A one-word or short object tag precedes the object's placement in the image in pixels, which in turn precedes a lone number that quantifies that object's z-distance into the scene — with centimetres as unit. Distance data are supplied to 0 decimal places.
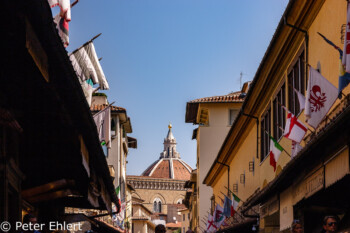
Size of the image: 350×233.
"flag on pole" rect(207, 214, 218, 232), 3467
